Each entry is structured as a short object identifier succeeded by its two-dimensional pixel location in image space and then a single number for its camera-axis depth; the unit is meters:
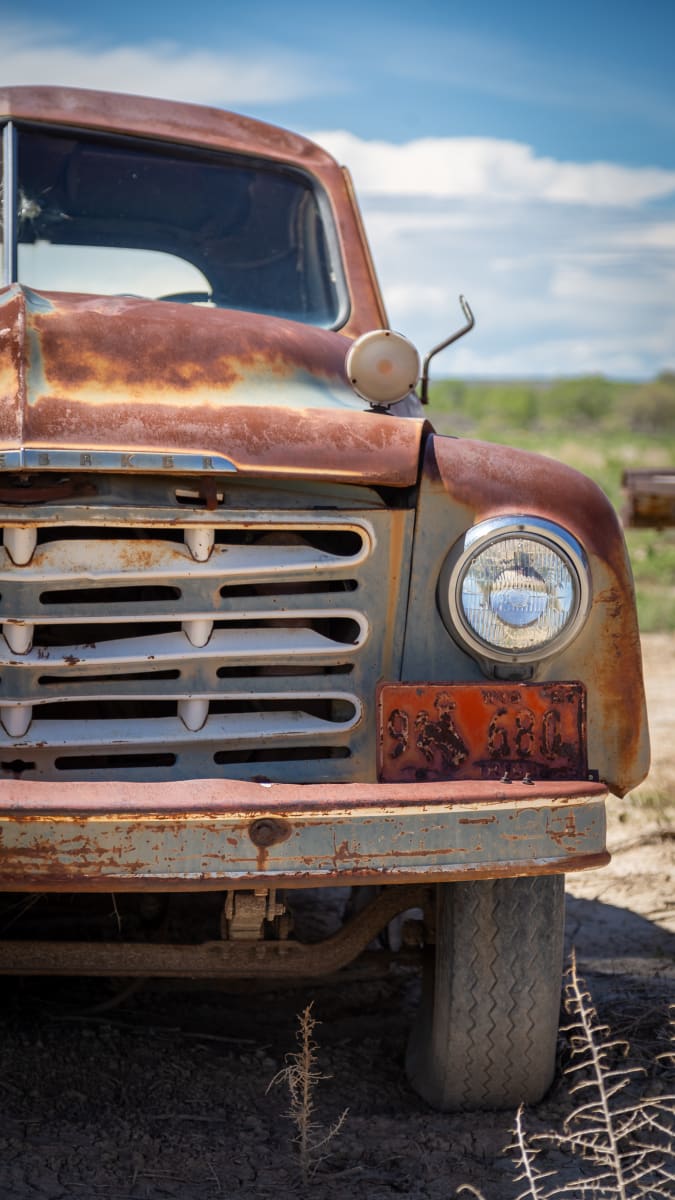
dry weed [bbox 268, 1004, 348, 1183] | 2.51
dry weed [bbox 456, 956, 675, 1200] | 2.36
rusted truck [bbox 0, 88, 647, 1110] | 2.25
